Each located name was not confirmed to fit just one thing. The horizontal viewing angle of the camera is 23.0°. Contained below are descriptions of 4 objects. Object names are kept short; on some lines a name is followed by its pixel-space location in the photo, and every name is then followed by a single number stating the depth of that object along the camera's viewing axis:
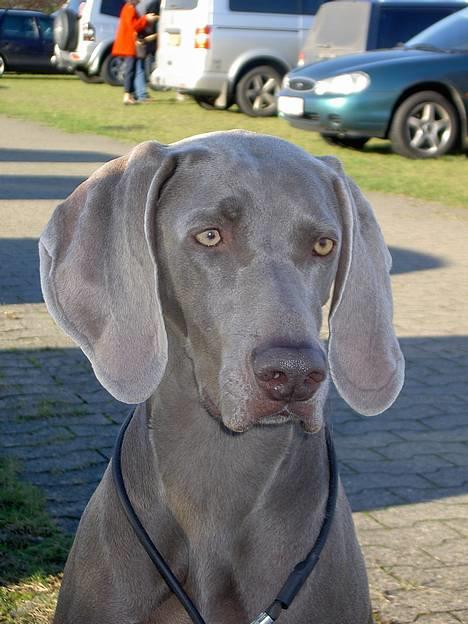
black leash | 2.81
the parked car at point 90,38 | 29.39
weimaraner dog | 2.79
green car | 15.34
